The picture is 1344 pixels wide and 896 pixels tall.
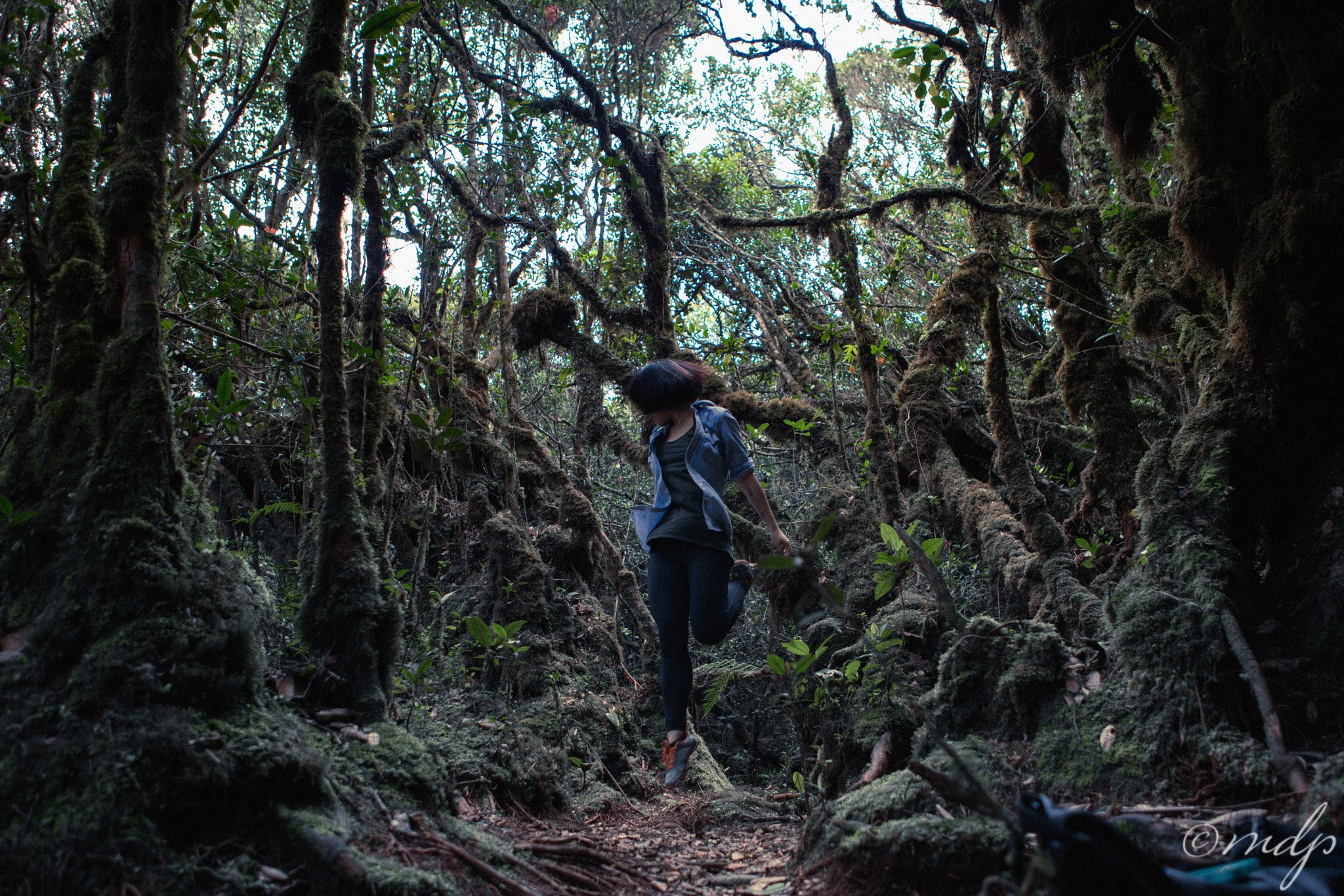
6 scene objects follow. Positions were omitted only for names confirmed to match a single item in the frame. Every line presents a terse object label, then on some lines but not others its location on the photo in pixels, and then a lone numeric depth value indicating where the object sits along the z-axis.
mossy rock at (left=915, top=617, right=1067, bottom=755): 3.07
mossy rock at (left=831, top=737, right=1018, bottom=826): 2.56
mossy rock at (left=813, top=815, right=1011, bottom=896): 1.96
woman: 4.02
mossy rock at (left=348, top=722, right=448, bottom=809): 2.33
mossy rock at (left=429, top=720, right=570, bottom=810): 3.44
